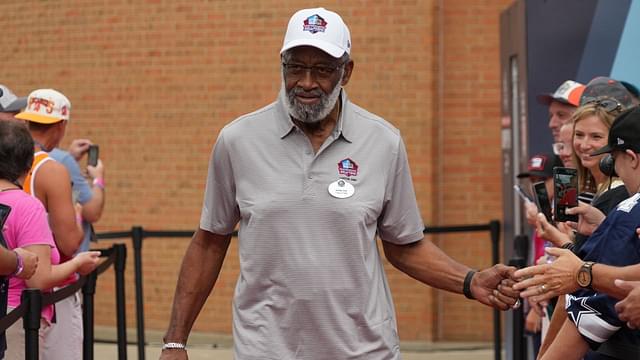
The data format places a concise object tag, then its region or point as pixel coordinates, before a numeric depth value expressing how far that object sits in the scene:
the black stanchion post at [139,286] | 9.26
